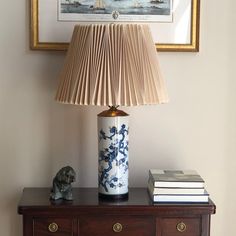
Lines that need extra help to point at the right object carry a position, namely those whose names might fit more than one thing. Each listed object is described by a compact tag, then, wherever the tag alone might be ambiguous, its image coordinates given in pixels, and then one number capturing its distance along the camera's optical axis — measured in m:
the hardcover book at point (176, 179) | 2.36
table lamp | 2.22
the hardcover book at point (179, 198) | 2.35
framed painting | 2.60
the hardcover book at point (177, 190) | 2.35
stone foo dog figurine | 2.38
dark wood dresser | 2.31
